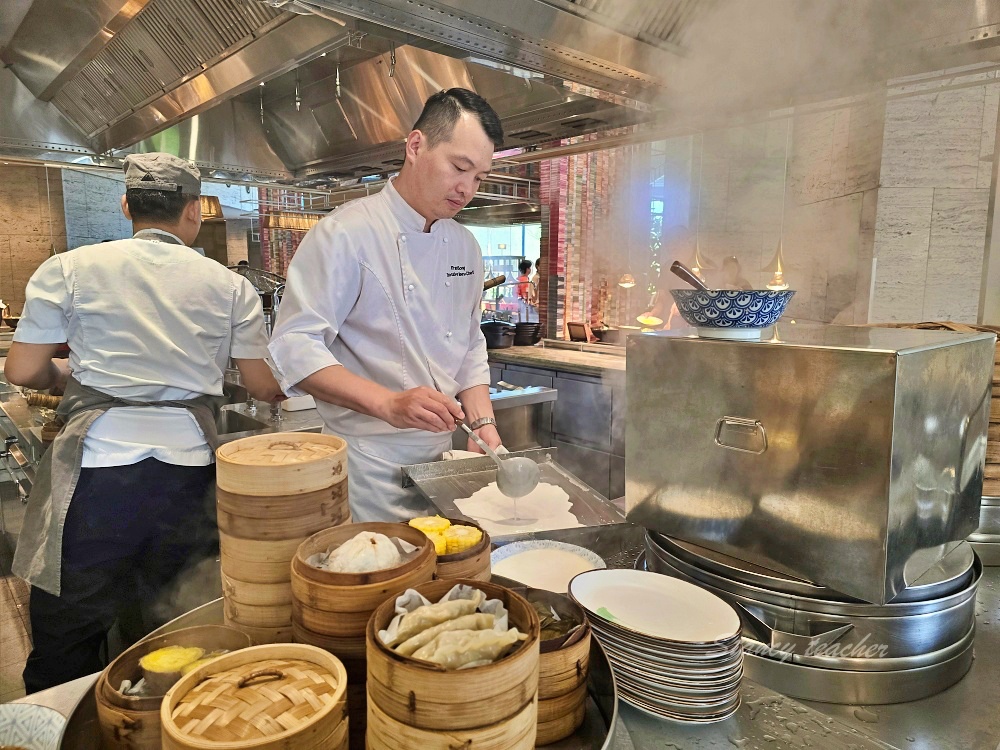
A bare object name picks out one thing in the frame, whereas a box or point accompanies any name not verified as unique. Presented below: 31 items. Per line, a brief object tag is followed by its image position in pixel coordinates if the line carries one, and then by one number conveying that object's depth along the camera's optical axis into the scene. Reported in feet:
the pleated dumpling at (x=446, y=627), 1.87
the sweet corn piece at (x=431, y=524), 3.16
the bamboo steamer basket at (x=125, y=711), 2.02
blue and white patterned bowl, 3.37
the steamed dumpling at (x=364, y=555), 2.31
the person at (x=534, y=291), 32.68
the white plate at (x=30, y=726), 2.50
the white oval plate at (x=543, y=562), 3.93
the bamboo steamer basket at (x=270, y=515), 2.53
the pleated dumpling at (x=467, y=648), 1.82
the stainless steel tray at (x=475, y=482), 5.47
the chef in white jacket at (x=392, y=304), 5.95
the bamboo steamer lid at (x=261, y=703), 1.72
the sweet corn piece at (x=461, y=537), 2.99
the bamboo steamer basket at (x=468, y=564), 2.58
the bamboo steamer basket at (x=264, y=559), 2.54
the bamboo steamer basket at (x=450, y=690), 1.69
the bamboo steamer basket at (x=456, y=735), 1.73
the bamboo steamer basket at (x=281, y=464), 2.50
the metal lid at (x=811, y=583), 3.14
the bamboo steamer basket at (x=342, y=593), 2.18
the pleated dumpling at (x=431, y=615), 1.96
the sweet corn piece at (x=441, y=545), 2.98
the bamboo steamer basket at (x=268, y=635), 2.57
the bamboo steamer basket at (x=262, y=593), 2.55
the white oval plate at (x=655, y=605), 2.98
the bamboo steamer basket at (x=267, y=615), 2.57
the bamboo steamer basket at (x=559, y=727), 2.35
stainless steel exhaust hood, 6.53
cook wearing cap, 6.48
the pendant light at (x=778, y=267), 18.42
